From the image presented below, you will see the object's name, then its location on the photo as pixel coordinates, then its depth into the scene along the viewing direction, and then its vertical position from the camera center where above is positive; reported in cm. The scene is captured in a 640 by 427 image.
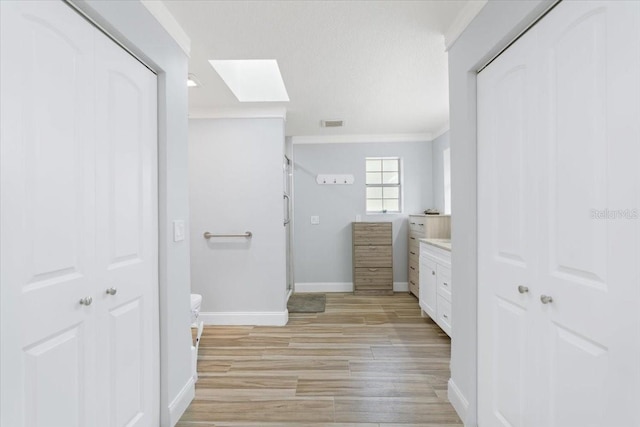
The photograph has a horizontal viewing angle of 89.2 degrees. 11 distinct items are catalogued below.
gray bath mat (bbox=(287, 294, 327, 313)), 410 -119
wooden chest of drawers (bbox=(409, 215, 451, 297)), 404 -24
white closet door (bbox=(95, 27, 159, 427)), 137 -10
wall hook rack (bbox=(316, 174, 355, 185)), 505 +56
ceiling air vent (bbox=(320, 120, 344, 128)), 414 +119
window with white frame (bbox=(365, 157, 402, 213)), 516 +45
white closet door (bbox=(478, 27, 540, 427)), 137 -10
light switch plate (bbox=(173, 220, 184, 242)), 194 -9
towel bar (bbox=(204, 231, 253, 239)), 355 -22
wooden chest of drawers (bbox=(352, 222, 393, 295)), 474 -64
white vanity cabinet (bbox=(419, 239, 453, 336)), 301 -69
